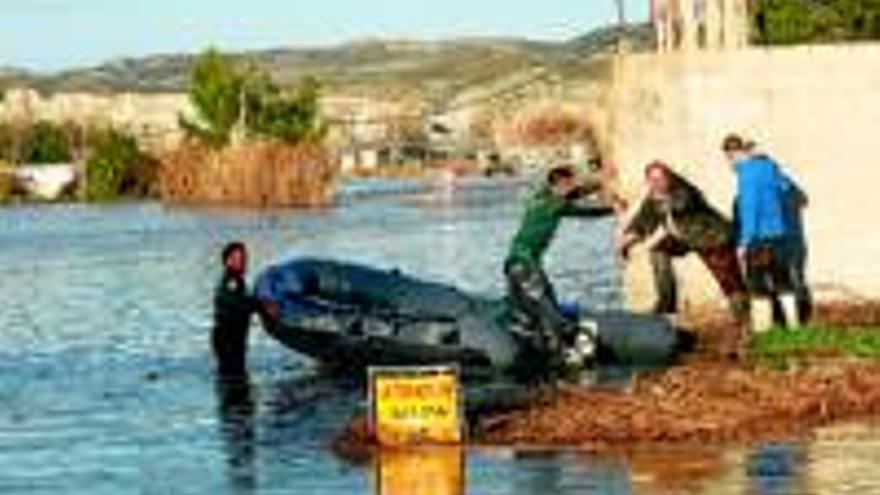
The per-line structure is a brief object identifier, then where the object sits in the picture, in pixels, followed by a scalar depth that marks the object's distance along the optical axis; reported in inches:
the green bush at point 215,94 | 5216.5
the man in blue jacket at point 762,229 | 1077.1
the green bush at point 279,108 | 5064.0
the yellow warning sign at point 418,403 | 853.8
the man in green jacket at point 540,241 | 1053.2
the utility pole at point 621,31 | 1206.2
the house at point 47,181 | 6269.7
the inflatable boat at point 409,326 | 1104.2
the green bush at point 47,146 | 7396.7
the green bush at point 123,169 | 5792.3
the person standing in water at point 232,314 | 1180.0
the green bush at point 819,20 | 1568.7
